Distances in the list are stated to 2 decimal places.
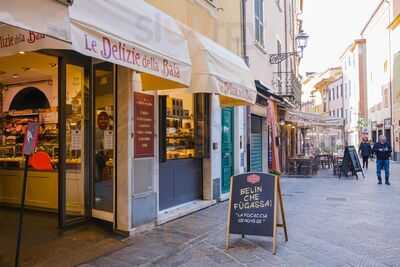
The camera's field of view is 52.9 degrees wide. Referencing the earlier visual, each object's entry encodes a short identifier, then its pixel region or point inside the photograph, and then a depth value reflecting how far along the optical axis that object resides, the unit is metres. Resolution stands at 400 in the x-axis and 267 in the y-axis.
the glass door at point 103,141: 6.80
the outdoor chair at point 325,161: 22.34
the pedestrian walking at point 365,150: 21.72
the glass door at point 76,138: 6.82
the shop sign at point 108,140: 6.79
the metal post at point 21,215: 4.19
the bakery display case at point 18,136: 7.82
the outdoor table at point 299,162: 17.84
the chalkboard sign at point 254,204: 6.06
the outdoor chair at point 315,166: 18.45
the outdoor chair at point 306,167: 17.84
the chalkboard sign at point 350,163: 16.88
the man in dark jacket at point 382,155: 14.34
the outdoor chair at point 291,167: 18.41
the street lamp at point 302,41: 15.29
